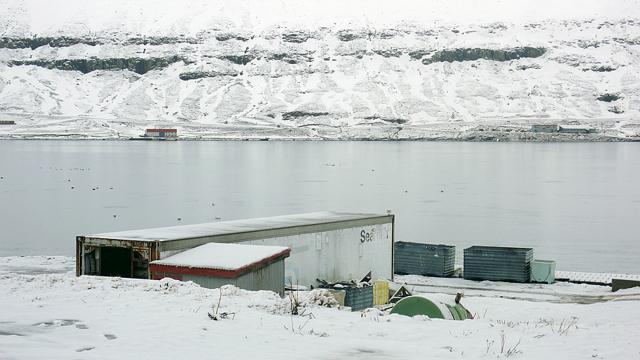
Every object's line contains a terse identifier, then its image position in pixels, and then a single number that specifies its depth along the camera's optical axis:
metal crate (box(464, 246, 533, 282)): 31.83
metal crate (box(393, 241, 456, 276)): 33.25
